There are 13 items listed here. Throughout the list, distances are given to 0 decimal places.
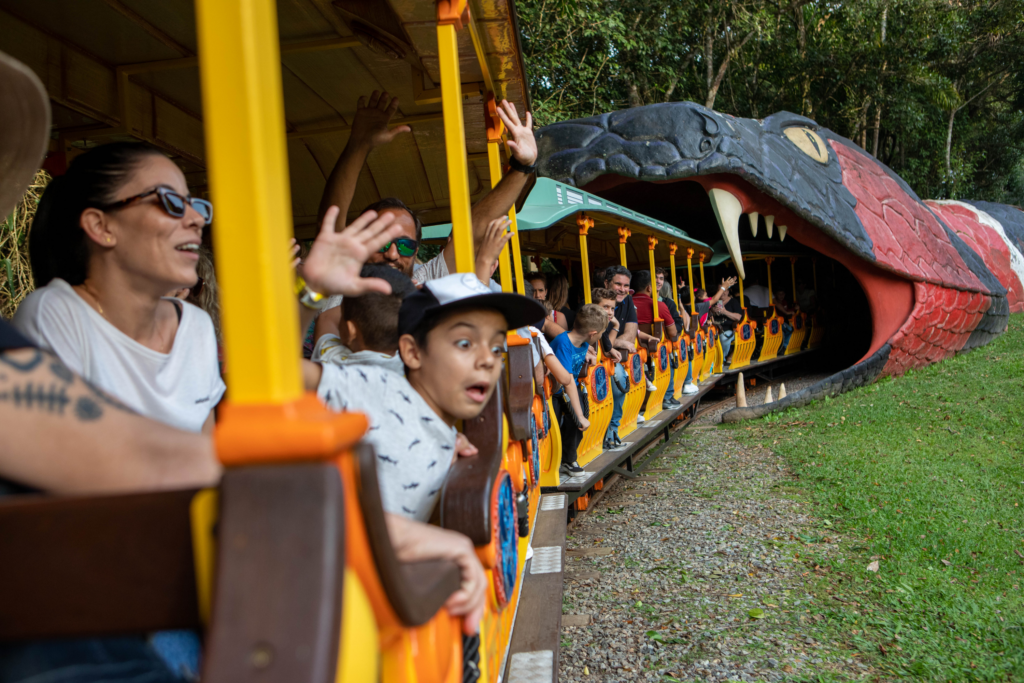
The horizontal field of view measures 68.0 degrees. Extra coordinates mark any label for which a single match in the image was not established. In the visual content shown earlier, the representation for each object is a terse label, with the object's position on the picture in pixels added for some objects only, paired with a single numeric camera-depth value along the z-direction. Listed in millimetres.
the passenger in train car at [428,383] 1710
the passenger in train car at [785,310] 14984
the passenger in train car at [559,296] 6323
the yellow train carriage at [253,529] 749
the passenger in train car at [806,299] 16047
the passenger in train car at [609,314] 6125
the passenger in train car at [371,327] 2170
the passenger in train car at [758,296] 14141
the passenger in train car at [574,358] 5371
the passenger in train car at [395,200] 2908
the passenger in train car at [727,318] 12469
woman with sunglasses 1572
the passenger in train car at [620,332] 6512
